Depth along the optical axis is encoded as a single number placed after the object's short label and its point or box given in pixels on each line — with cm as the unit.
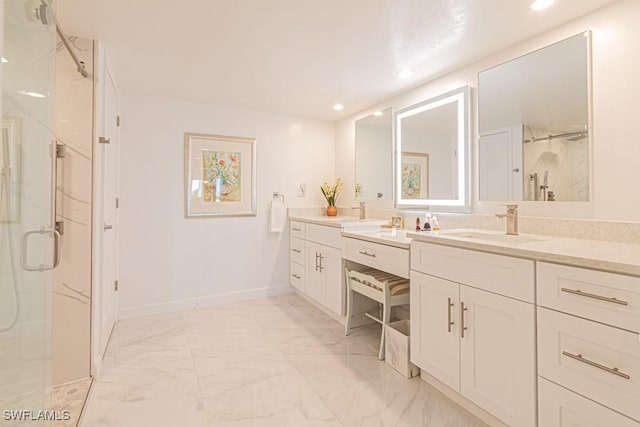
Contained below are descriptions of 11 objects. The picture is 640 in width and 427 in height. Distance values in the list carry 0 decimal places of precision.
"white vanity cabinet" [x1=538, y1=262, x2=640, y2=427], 101
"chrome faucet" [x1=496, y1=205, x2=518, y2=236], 189
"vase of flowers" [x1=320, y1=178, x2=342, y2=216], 373
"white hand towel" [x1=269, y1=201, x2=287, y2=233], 354
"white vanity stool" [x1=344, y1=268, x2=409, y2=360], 215
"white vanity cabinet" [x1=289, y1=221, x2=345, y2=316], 273
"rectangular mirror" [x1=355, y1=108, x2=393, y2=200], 306
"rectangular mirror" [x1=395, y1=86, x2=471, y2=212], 234
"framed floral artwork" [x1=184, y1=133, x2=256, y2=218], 317
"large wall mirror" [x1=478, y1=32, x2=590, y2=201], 172
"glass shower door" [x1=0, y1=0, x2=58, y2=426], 94
